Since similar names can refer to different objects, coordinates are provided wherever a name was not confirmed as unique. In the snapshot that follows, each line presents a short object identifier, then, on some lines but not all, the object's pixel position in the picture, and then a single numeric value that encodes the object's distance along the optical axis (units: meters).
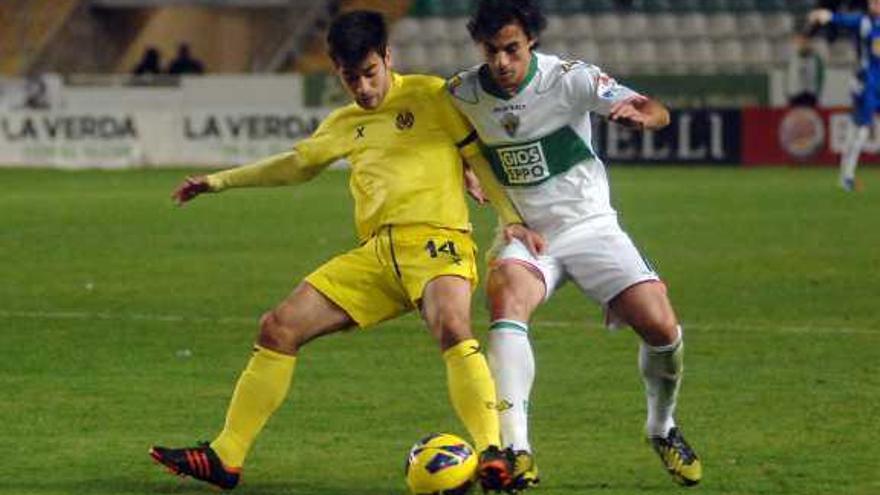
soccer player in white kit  17.61
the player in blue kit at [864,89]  59.25
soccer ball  16.42
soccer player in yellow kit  17.50
